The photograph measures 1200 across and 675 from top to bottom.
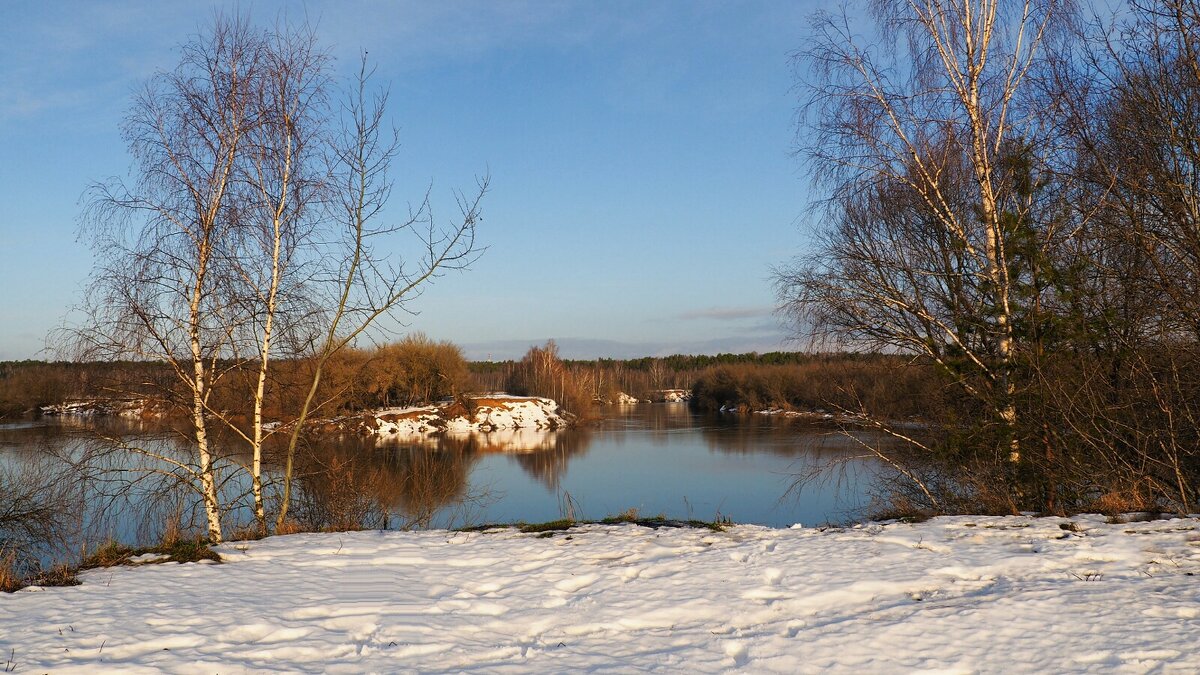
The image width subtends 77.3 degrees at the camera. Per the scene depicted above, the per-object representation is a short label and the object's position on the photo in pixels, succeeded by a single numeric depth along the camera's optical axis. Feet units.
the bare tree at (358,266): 27.86
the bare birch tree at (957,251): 27.53
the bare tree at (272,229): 26.48
